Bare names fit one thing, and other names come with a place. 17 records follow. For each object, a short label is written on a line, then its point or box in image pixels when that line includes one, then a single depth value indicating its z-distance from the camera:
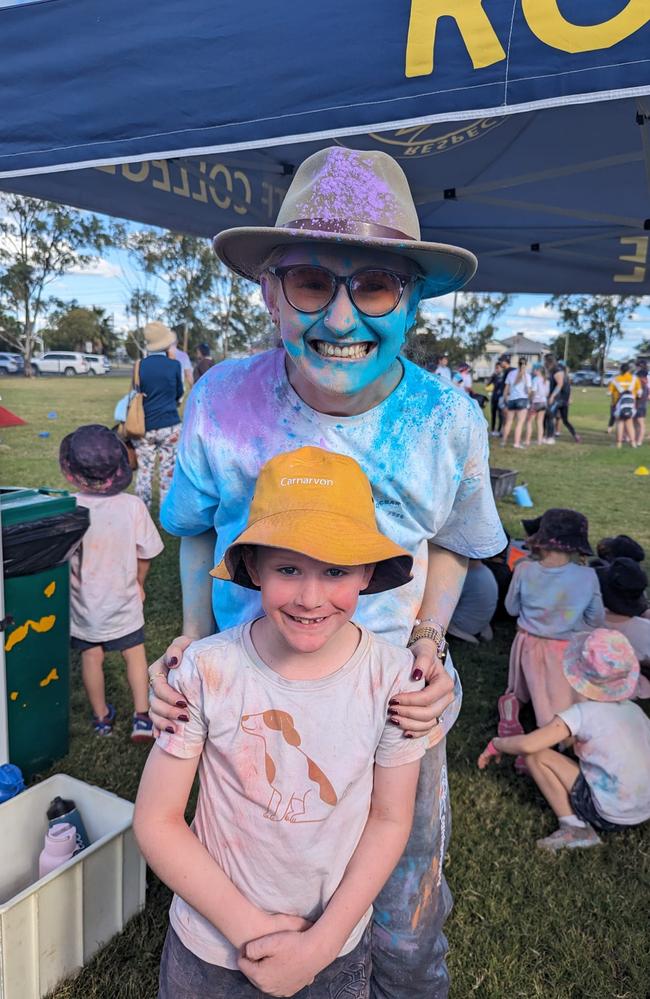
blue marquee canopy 1.38
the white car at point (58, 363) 42.24
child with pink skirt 3.36
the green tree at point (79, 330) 44.83
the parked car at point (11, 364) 38.25
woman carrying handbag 6.65
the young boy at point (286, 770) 1.22
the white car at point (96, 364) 44.67
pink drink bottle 2.06
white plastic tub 1.81
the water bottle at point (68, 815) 2.20
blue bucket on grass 8.48
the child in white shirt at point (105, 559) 3.09
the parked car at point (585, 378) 58.81
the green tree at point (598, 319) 50.28
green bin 2.73
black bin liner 2.62
